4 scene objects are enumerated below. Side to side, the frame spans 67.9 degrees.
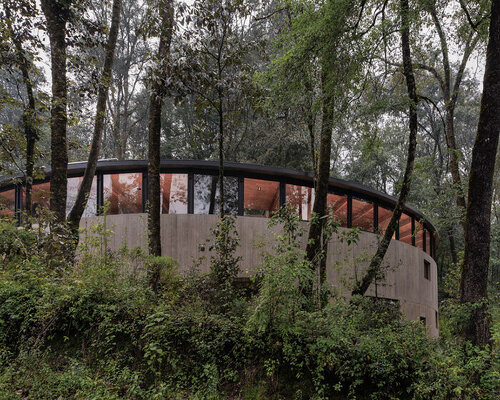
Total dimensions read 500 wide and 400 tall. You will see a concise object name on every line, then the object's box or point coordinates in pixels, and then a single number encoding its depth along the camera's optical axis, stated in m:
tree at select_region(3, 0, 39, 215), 6.29
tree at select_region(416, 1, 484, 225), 9.92
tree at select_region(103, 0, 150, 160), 19.69
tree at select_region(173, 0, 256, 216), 7.23
